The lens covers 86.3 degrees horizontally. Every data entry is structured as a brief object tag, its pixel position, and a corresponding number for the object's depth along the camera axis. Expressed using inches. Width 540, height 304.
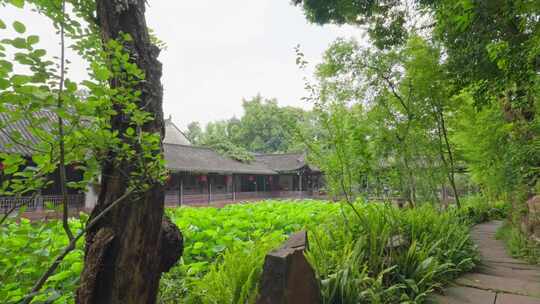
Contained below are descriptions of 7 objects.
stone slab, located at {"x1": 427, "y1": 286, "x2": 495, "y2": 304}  102.7
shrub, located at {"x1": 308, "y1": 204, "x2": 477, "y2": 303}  92.9
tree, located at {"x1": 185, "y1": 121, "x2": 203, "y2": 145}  1693.9
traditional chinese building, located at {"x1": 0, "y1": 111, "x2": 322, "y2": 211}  572.7
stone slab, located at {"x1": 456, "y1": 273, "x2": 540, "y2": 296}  112.7
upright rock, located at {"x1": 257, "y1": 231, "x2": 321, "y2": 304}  69.6
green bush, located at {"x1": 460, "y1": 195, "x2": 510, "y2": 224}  331.9
